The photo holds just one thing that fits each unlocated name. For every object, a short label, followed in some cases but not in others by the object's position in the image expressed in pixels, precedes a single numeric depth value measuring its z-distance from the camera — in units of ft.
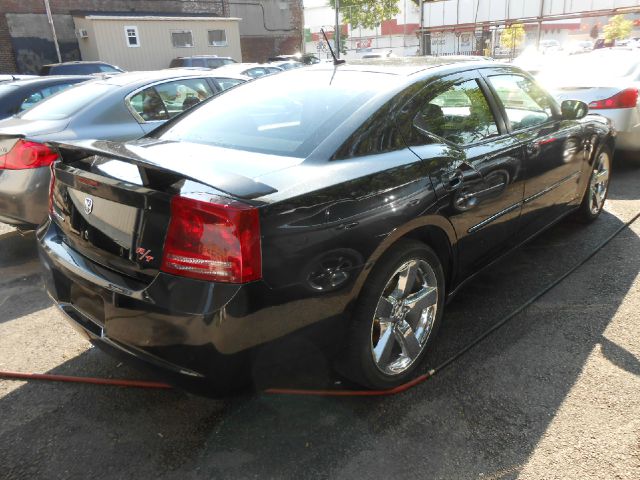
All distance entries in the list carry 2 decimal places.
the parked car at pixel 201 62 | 64.34
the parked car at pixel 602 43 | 101.47
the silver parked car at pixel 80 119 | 13.24
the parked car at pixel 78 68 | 49.65
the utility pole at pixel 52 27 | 73.41
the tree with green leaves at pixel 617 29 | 143.82
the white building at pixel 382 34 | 184.65
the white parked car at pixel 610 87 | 21.15
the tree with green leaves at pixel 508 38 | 147.31
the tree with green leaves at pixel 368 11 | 168.55
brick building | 72.90
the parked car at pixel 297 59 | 73.06
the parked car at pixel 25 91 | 18.83
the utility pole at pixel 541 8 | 86.68
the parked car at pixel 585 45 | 127.85
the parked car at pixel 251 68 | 43.68
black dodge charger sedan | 6.18
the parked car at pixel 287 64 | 60.43
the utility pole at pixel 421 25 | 92.05
